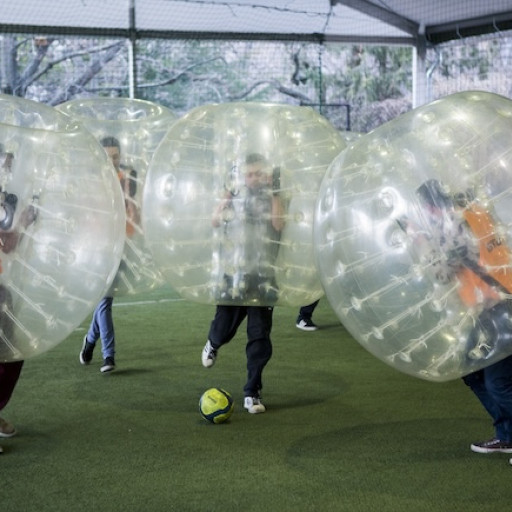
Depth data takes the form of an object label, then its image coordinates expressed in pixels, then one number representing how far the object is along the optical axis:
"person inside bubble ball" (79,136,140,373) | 4.77
